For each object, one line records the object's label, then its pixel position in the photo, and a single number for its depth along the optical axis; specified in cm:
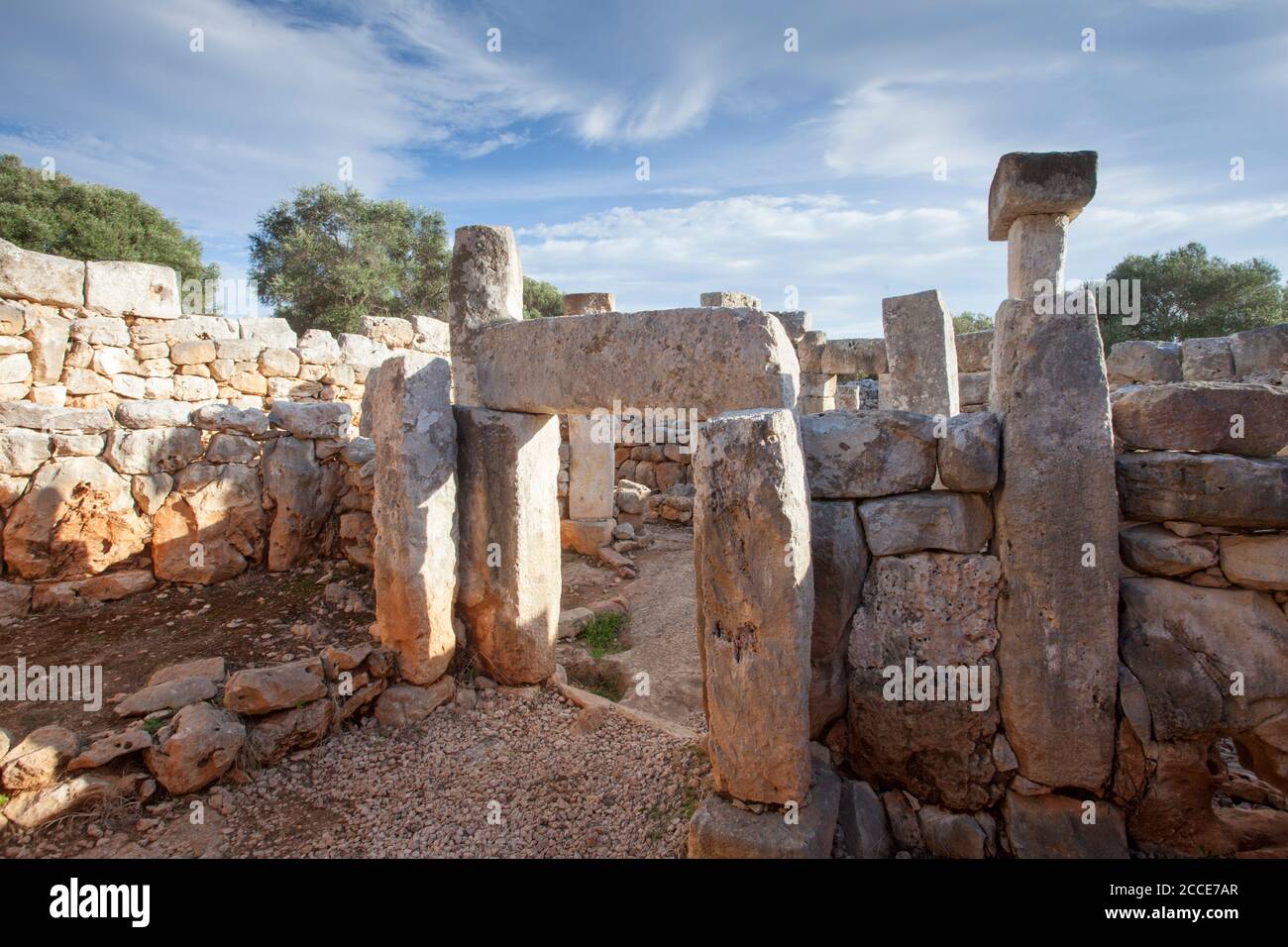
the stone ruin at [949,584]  285
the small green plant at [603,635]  621
